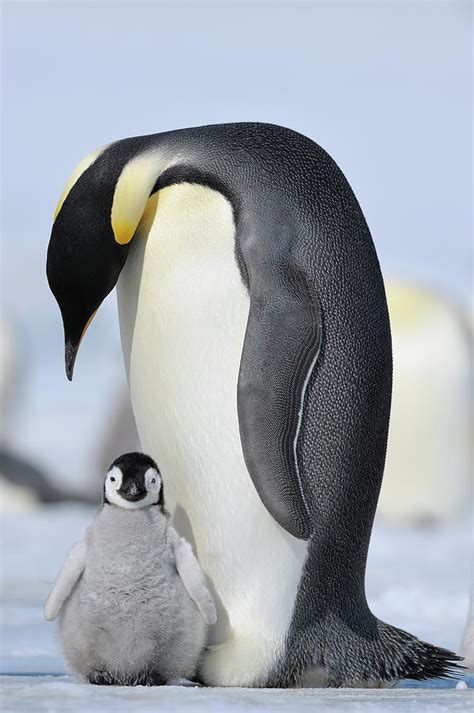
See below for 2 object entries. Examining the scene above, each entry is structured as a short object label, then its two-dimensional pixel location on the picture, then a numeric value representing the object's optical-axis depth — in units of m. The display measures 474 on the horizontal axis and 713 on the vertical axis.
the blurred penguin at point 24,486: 20.31
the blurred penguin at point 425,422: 19.09
